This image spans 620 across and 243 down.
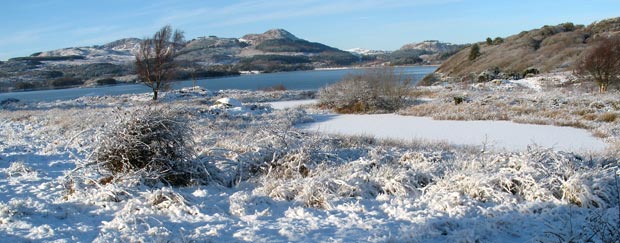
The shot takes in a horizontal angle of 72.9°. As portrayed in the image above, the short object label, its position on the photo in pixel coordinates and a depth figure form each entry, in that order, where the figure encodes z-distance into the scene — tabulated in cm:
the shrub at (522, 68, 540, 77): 4150
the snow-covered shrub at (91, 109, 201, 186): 628
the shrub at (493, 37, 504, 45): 7144
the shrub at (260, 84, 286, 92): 4106
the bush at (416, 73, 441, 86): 4949
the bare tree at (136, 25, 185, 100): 2853
